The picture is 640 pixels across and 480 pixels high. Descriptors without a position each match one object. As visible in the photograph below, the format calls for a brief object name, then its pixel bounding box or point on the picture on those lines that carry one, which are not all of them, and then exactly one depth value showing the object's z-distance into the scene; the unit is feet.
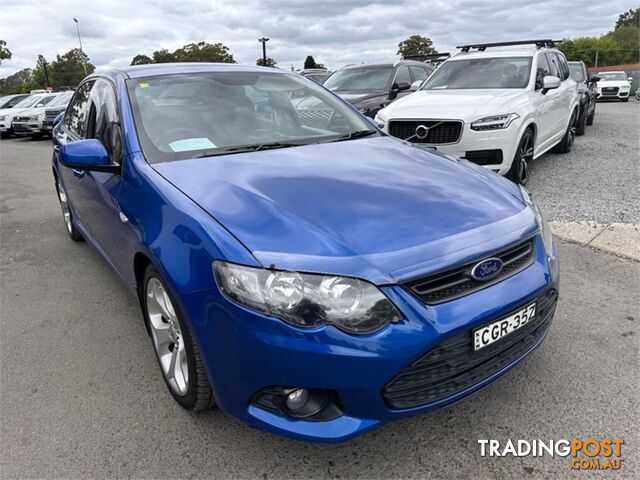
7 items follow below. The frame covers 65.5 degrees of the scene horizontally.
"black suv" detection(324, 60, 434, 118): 29.55
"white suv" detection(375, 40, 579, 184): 18.70
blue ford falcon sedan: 5.67
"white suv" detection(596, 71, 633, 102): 75.46
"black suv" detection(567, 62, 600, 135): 32.68
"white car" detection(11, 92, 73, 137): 54.13
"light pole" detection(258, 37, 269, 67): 110.44
